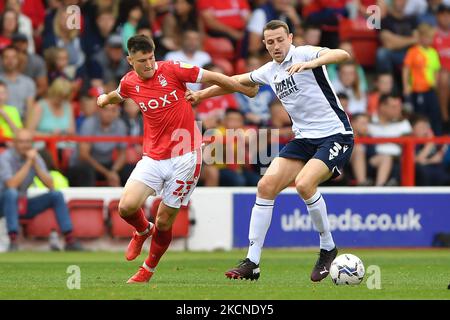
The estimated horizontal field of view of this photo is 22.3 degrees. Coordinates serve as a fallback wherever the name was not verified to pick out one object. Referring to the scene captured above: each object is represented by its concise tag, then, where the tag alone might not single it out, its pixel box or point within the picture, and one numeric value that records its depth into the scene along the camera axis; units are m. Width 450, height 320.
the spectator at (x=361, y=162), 17.70
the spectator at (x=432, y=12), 20.89
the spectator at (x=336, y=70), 19.66
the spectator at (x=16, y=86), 17.78
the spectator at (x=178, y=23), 19.55
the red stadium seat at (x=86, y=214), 16.97
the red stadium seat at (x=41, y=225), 16.92
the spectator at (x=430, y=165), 17.75
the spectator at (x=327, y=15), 20.34
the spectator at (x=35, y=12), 19.48
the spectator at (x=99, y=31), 19.17
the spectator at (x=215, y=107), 18.05
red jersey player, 11.18
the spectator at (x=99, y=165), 17.14
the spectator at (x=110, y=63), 18.84
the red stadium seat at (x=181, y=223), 17.11
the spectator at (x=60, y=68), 18.52
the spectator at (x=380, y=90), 19.42
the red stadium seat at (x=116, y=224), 16.97
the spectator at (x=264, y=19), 20.11
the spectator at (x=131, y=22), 19.31
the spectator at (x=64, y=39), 18.89
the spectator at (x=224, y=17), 20.19
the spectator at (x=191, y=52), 19.03
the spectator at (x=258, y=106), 18.53
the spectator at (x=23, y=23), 18.94
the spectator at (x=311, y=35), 19.70
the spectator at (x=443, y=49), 20.50
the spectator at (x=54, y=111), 17.67
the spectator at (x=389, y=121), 18.55
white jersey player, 11.17
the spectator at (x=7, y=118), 17.03
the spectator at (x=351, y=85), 19.36
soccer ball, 10.52
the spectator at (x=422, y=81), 20.06
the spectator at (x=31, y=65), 18.27
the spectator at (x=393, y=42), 20.34
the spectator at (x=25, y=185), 16.62
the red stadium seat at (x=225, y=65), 19.50
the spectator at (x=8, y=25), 18.55
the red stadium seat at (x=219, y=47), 20.08
